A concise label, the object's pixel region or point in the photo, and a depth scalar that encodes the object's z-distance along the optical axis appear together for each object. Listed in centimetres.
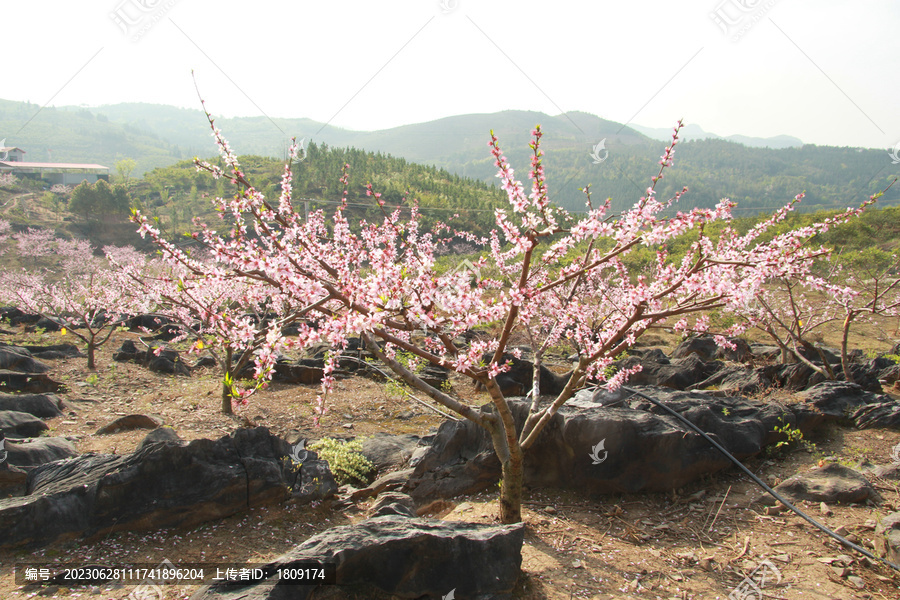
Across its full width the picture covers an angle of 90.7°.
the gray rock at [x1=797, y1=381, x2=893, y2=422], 715
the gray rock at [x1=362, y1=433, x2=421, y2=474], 721
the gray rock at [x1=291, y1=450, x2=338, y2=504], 547
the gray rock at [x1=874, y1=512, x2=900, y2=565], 398
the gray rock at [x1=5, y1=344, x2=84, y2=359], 1379
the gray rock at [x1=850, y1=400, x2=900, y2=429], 693
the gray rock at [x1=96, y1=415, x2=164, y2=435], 816
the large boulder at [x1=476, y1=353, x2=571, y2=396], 1123
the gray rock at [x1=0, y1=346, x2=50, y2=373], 1140
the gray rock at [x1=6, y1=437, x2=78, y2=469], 564
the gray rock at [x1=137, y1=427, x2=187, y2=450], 578
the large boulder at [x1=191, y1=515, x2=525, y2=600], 326
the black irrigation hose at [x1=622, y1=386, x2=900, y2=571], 413
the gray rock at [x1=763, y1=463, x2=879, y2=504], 506
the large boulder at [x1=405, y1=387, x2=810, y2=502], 558
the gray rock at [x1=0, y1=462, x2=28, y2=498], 502
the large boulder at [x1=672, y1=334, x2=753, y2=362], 1531
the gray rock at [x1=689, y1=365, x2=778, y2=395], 970
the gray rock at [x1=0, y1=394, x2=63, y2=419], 843
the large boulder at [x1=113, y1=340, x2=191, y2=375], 1342
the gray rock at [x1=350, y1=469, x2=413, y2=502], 609
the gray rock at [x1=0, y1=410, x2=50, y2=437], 730
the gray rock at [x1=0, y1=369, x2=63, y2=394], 1011
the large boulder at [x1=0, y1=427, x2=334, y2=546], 424
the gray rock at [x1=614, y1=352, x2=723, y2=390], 1153
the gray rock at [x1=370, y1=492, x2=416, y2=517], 476
